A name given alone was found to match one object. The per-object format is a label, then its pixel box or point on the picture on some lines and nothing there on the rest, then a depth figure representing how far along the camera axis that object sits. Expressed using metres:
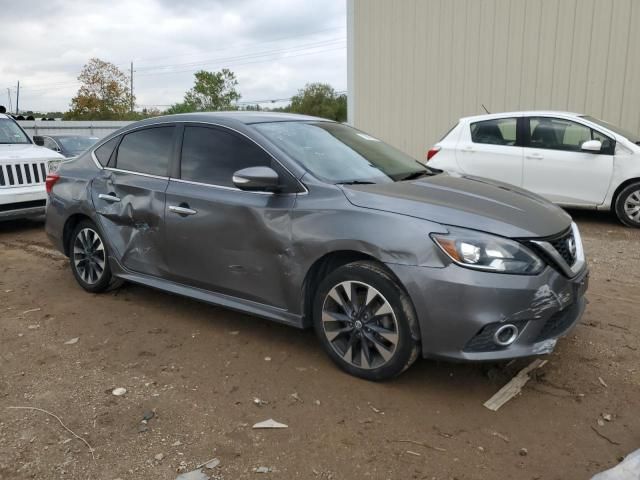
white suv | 8.15
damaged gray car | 3.01
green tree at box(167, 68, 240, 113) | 53.12
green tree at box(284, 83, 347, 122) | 51.44
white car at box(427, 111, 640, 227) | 7.69
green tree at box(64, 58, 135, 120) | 44.41
